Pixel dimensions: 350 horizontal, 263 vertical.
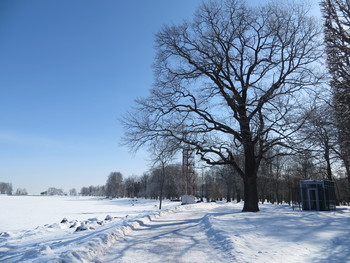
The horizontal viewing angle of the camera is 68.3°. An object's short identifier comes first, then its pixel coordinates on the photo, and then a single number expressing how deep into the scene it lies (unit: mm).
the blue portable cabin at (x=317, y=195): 22141
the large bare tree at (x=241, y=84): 17234
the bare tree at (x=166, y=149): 17453
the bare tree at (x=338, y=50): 13146
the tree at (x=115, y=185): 155362
